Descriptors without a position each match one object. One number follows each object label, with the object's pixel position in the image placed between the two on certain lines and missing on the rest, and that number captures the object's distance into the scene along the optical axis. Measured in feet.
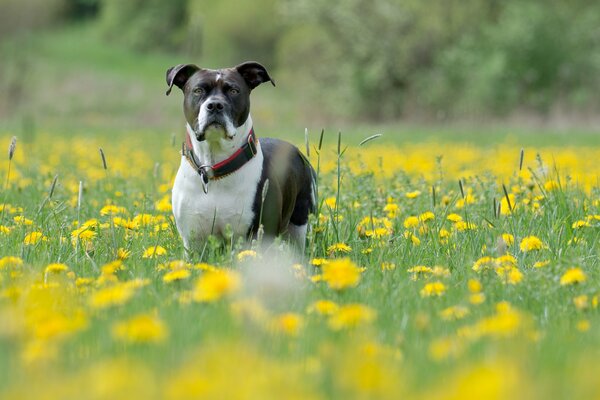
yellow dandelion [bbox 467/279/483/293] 17.43
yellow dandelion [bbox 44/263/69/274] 19.57
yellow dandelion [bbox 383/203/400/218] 30.45
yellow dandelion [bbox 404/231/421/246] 26.20
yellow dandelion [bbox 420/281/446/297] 19.20
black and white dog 27.48
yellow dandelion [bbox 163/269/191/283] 18.70
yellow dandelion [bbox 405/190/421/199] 31.36
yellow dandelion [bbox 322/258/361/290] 15.81
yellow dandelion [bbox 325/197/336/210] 33.72
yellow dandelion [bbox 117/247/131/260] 23.35
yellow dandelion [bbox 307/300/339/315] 16.72
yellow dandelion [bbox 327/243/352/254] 25.54
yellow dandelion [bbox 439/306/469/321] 17.44
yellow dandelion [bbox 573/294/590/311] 18.16
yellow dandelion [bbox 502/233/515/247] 25.63
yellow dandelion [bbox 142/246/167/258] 23.93
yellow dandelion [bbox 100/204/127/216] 28.32
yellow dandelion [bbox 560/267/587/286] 18.67
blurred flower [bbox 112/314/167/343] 12.62
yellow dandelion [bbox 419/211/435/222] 28.45
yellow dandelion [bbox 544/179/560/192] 31.91
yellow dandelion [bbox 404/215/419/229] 28.55
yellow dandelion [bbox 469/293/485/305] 17.67
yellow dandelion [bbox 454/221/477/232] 26.81
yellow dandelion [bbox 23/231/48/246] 24.75
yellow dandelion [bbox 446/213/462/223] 28.03
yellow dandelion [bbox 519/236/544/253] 23.80
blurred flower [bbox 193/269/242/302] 13.79
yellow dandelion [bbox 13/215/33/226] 28.19
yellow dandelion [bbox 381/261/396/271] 22.58
